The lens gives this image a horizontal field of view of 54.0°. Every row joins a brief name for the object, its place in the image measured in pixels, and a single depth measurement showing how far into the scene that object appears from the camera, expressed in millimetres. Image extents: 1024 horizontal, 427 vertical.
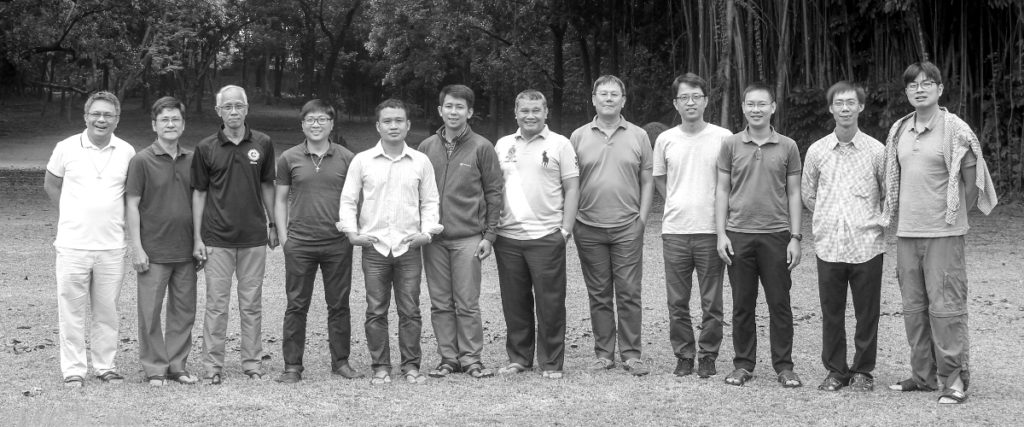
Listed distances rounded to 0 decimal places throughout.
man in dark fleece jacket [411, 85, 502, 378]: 5152
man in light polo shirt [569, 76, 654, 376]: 5250
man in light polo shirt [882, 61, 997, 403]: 4621
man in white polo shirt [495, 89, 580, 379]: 5215
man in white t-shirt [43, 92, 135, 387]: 4891
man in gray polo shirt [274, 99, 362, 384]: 5055
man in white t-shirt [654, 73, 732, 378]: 5109
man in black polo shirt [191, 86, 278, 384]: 5039
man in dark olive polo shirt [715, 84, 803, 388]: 4914
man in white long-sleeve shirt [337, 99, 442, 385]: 5031
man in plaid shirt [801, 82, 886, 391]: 4734
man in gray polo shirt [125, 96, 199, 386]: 4996
